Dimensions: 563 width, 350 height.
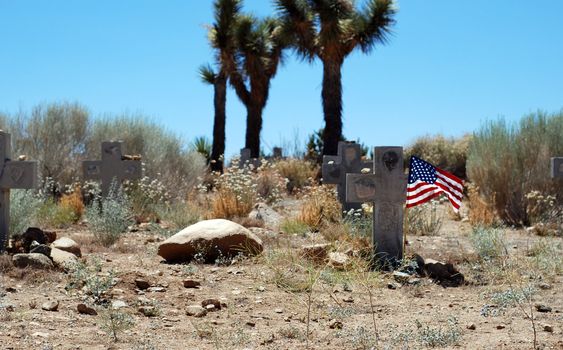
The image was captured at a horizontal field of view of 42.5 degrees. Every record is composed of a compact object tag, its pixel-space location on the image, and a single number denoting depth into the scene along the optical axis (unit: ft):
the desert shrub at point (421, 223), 41.55
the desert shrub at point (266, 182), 64.61
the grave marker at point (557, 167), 41.42
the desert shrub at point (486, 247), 30.53
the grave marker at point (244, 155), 89.73
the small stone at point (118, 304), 21.60
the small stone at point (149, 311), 21.17
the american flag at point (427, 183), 29.25
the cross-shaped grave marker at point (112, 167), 49.55
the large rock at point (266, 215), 45.69
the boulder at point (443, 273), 27.53
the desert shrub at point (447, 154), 93.04
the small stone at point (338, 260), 27.48
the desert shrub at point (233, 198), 46.62
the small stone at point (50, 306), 21.07
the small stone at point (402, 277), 27.09
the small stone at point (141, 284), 24.77
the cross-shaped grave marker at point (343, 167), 45.93
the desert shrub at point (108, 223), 35.70
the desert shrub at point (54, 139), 59.16
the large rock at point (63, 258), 26.64
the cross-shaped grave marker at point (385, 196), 30.14
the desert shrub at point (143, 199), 48.70
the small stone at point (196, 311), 21.24
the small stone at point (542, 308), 21.91
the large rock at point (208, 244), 30.60
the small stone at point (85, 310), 21.01
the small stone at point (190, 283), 25.41
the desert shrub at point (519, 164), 47.57
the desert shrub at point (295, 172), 83.71
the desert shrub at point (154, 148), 61.41
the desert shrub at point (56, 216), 44.06
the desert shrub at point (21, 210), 34.78
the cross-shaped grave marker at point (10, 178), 31.48
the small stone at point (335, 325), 19.84
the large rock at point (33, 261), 26.32
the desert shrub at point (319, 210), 42.86
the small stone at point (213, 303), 22.20
